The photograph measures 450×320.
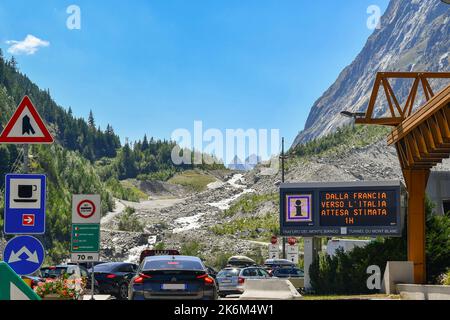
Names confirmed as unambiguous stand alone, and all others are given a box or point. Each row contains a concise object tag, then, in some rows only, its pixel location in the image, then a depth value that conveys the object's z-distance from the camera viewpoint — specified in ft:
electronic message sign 123.03
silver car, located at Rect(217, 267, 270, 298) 121.49
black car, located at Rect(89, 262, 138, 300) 103.04
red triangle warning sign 43.57
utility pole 217.81
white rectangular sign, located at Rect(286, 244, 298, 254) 193.67
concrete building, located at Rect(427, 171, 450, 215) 171.01
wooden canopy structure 98.94
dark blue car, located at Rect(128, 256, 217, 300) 55.21
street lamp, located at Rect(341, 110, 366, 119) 107.34
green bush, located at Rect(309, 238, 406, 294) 123.95
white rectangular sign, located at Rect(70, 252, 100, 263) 67.21
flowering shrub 62.18
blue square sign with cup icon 42.91
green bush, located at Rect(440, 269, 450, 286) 102.41
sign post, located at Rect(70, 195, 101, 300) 67.62
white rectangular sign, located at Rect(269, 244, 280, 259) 198.14
